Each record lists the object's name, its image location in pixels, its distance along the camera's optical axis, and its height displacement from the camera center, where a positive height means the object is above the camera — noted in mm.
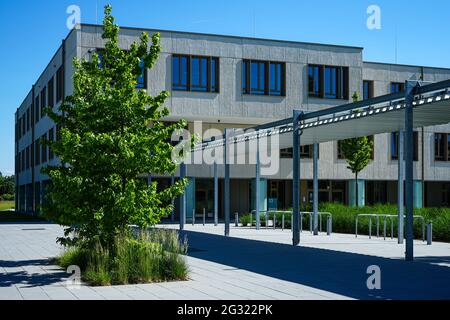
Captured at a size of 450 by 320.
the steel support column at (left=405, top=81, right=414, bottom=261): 15312 +439
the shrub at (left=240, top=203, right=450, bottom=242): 21922 -1342
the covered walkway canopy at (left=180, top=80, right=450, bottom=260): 15359 +1792
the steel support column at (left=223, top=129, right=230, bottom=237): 24562 -41
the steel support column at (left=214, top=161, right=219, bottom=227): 30503 -212
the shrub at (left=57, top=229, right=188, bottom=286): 11672 -1453
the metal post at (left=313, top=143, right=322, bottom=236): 25406 -362
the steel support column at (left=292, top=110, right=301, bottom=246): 19891 +479
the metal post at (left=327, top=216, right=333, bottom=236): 25250 -1616
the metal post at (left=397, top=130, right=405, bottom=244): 20125 -310
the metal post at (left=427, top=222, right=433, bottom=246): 19875 -1511
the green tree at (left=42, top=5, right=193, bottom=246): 13109 +622
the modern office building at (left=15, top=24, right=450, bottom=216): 38656 +5612
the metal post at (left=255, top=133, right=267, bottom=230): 29116 -185
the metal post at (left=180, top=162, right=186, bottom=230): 28961 -986
